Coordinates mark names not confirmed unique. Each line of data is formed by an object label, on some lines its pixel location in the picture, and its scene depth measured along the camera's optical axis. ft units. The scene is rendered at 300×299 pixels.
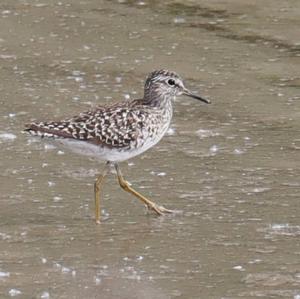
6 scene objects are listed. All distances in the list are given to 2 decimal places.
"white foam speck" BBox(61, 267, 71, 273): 47.91
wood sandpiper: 54.80
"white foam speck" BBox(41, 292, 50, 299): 45.09
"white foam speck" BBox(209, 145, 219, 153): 63.09
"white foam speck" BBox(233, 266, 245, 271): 47.85
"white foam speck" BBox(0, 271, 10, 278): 47.13
